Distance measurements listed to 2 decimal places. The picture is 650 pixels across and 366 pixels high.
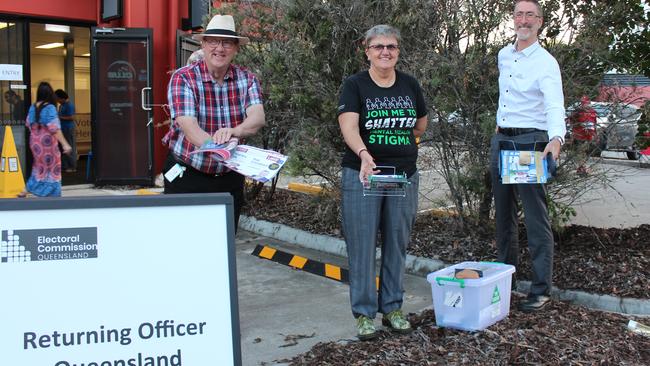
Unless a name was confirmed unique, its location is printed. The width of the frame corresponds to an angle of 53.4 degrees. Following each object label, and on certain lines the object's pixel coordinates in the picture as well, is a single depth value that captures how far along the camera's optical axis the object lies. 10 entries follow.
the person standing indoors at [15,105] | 9.92
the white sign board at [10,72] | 9.84
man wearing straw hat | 3.73
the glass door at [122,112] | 10.22
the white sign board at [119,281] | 2.39
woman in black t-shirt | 3.87
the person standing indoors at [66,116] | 11.30
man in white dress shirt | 4.30
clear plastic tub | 3.85
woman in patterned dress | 8.23
